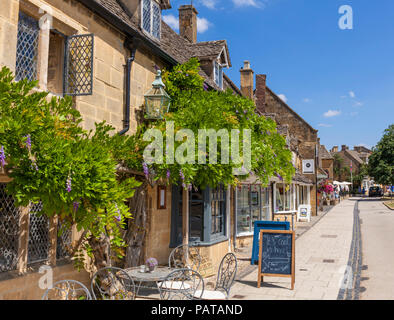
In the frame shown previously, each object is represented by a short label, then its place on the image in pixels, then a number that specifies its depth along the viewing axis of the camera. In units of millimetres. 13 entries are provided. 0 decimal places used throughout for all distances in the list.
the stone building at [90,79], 5199
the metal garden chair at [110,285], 5468
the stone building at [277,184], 14781
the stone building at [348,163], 80619
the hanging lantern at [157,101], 7988
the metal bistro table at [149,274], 5928
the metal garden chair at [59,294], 5610
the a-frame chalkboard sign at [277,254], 7948
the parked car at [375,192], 64525
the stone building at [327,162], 57625
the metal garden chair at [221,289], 5437
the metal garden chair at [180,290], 5068
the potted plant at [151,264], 6362
